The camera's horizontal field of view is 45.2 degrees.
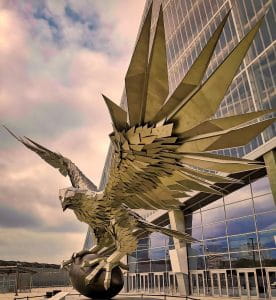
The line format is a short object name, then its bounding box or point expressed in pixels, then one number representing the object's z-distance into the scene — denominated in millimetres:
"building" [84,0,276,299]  15891
